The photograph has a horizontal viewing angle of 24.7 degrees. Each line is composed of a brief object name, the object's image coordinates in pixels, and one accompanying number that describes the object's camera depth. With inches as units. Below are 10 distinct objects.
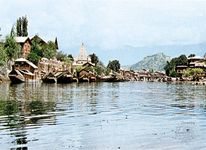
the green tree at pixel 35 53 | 6005.9
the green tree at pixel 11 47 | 5049.2
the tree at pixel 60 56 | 7320.4
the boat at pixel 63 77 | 5472.4
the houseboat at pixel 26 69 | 5383.9
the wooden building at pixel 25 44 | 5834.6
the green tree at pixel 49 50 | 6202.8
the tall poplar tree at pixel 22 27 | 6005.4
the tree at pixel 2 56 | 4245.1
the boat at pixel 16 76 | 4867.1
